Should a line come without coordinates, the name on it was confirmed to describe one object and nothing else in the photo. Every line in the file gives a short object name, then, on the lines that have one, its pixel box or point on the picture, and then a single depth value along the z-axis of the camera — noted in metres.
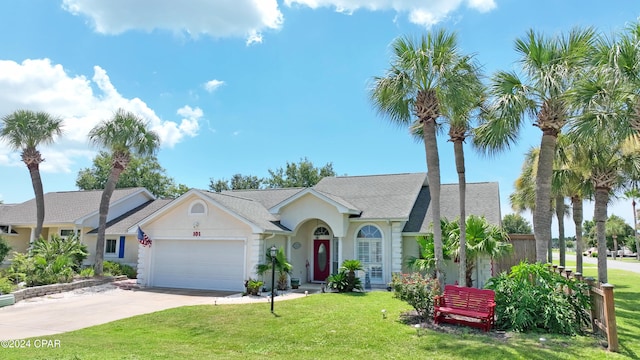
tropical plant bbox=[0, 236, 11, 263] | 21.90
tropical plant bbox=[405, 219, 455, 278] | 16.59
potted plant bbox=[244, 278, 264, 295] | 16.12
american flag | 19.02
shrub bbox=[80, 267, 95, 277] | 19.12
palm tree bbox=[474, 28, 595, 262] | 10.72
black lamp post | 13.23
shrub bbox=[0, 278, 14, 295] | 14.30
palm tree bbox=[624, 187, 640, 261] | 45.69
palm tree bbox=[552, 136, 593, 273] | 15.72
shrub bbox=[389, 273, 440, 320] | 10.65
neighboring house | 24.27
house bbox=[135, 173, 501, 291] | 17.81
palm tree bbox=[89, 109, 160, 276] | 20.62
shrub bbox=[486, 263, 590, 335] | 9.51
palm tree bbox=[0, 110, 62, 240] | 22.27
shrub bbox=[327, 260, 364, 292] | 16.36
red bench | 9.77
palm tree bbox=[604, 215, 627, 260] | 65.51
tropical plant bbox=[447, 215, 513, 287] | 15.96
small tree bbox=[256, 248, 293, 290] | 16.84
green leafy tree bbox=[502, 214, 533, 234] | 70.00
